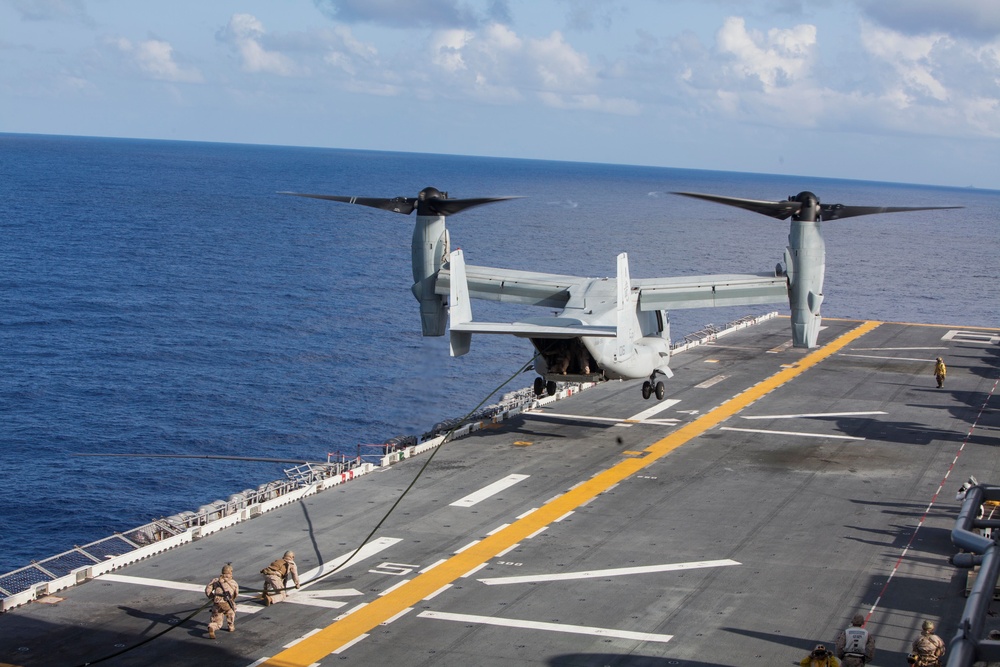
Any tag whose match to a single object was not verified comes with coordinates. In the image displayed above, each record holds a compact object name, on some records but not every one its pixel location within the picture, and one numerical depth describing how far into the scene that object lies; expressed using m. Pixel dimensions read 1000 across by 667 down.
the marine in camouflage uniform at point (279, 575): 25.88
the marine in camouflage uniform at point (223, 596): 23.78
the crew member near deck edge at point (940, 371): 56.09
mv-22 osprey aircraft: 36.88
